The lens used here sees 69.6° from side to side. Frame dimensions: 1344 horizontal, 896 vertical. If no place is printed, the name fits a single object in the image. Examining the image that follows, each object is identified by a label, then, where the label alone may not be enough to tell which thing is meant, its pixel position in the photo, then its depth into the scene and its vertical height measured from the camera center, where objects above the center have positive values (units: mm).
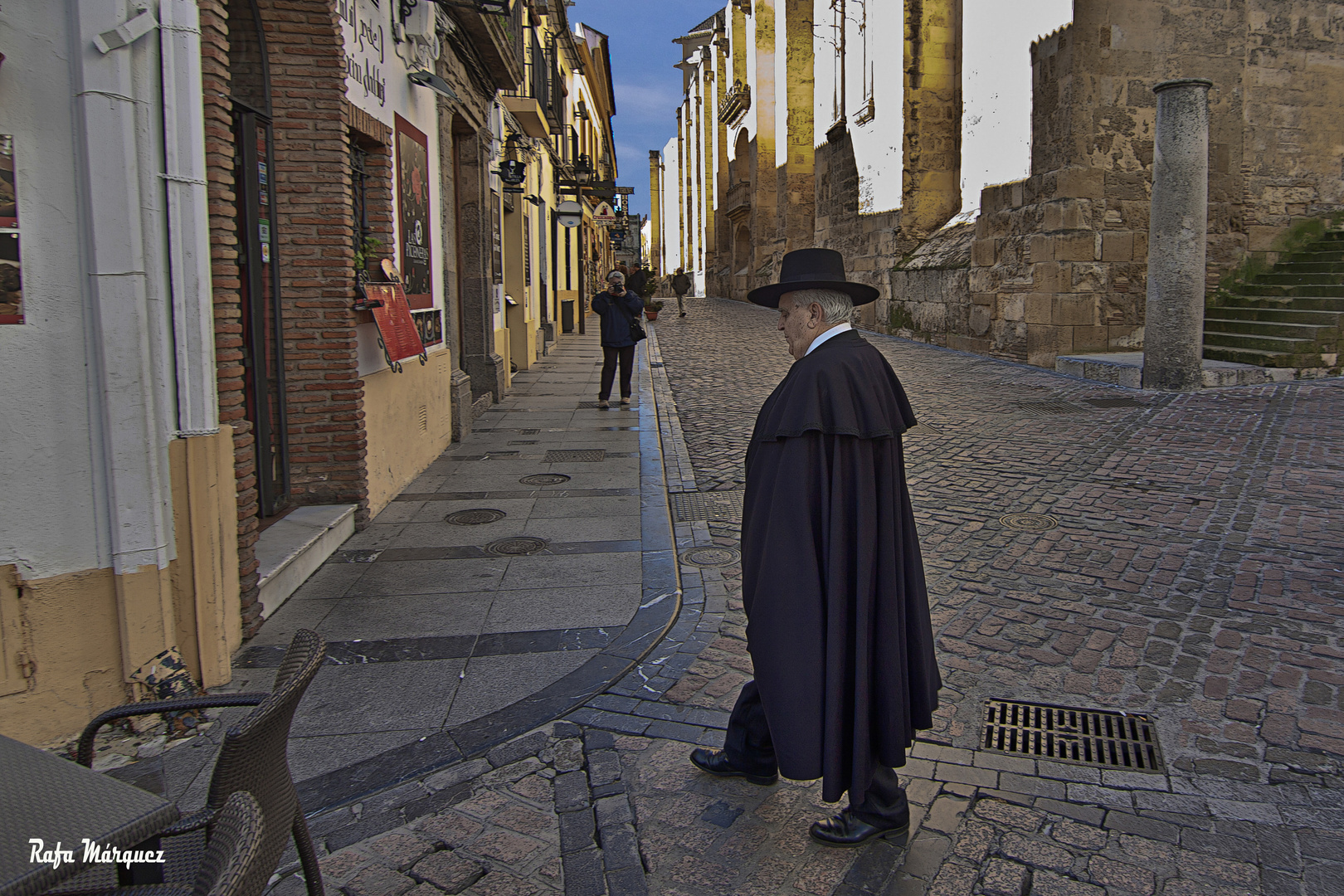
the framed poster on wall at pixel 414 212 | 7704 +1117
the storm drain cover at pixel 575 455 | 8742 -1020
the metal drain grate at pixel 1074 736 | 3330 -1424
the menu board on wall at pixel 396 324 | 6539 +158
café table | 1573 -821
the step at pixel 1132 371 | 11273 -419
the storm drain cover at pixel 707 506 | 6691 -1167
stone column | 10570 +1187
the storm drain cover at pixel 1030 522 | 6066 -1168
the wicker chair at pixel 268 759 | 1727 -786
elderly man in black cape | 2660 -657
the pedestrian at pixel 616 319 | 11594 +306
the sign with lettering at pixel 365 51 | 6352 +2062
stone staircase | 11500 +254
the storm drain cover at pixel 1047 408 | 10289 -757
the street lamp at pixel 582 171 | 21500 +3925
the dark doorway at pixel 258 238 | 5672 +659
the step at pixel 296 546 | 4836 -1085
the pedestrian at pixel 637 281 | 22500 +1474
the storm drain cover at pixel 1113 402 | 10586 -715
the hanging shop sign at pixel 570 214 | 20167 +2726
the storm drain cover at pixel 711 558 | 5590 -1257
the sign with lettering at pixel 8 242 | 3332 +378
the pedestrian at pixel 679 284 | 31820 +2039
